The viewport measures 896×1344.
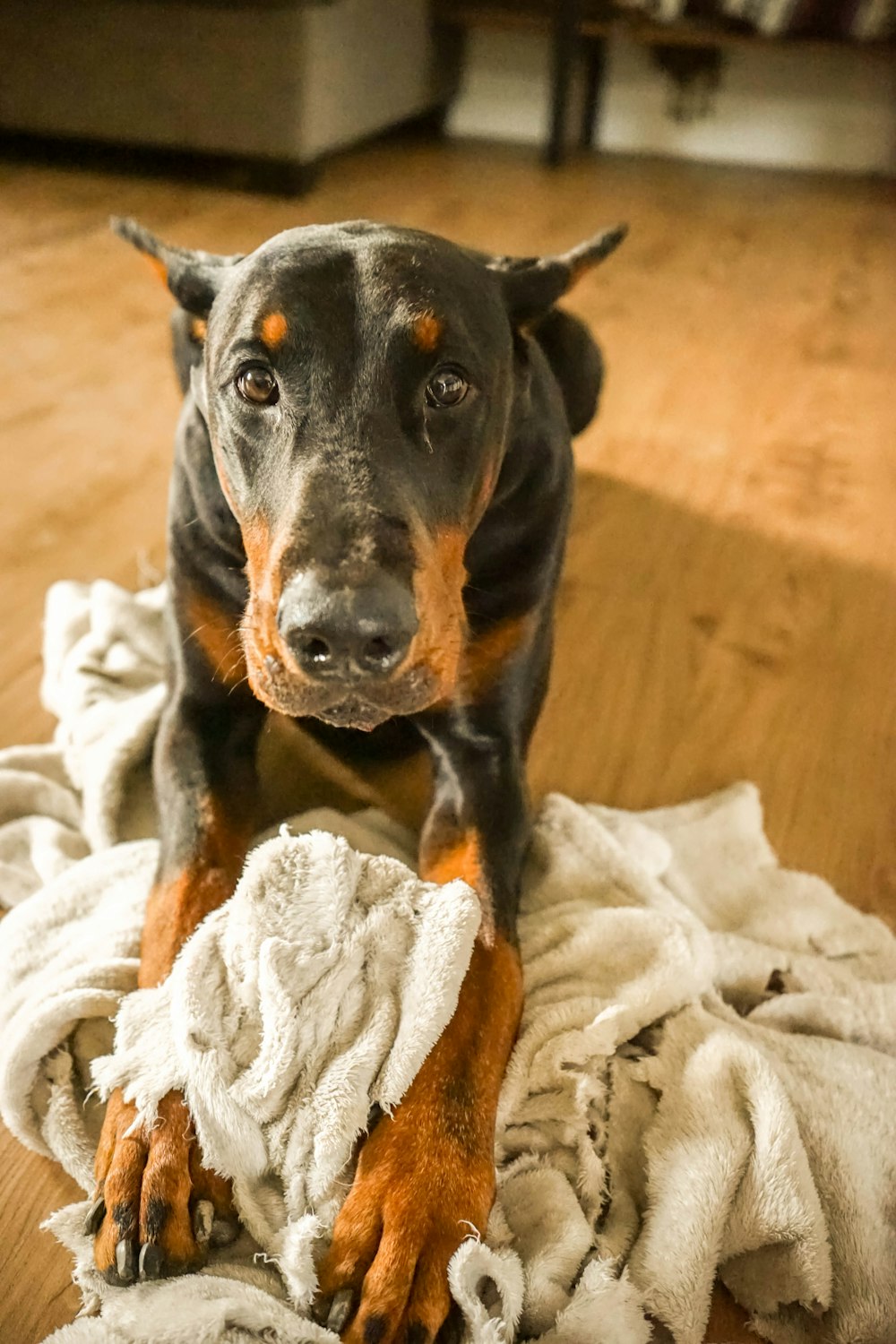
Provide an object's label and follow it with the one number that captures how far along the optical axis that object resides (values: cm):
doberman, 89
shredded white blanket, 89
